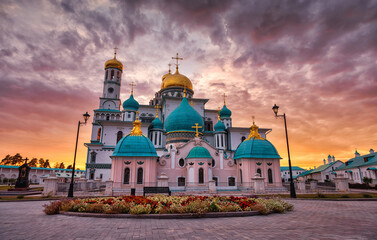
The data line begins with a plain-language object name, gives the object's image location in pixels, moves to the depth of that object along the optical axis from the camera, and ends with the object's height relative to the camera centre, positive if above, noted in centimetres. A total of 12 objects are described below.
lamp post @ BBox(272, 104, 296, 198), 1845 +390
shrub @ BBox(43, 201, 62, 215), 1048 -139
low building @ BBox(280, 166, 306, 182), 8531 +256
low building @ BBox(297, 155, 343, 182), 5237 +144
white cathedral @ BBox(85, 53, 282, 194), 2642 +433
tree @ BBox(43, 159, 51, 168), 9033 +558
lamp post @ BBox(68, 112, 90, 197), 1997 +520
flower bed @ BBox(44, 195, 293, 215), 1005 -128
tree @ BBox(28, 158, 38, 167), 8250 +585
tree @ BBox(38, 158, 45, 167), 8885 +626
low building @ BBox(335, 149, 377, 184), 3659 +167
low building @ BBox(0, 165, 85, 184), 5959 +163
